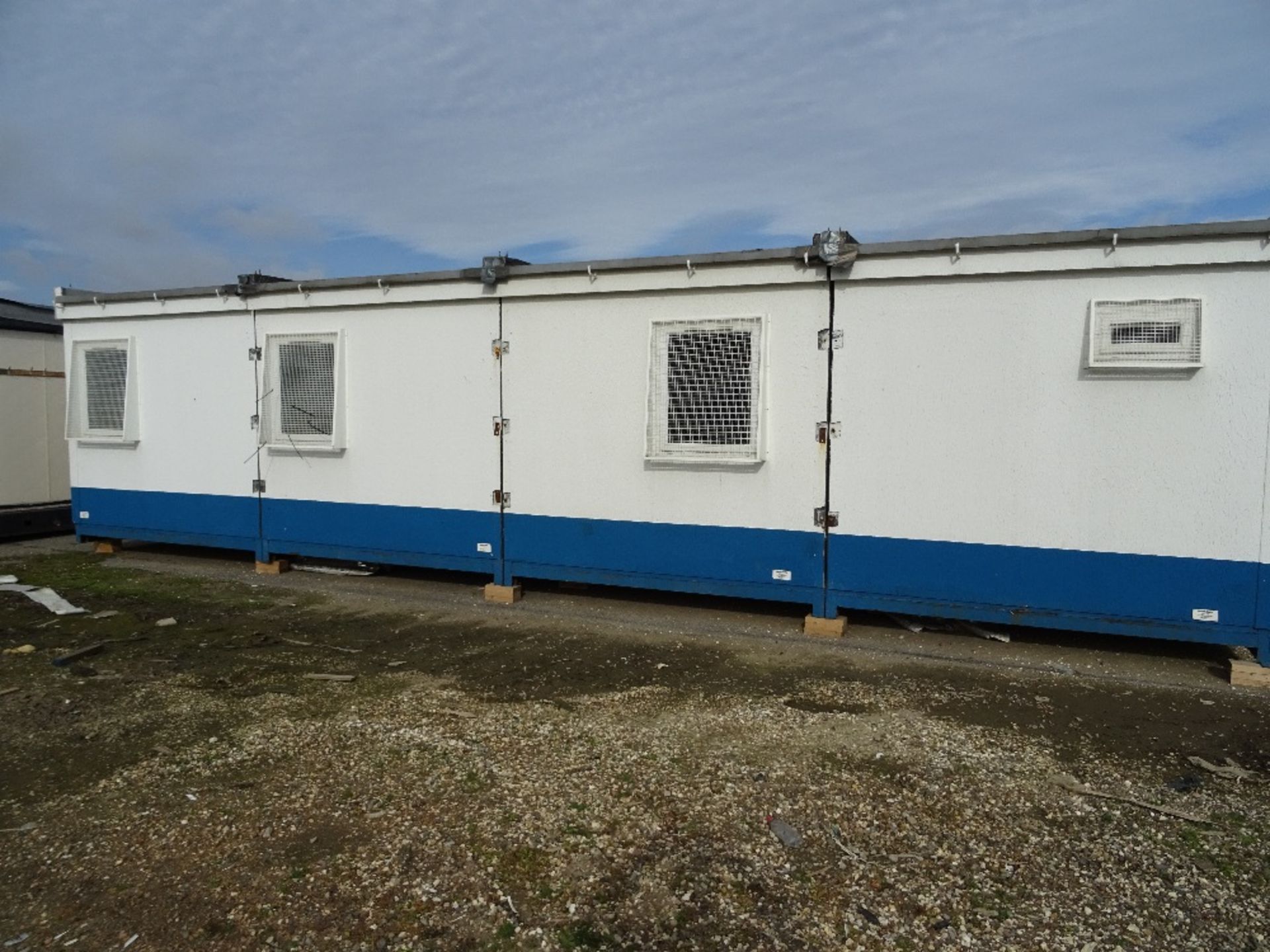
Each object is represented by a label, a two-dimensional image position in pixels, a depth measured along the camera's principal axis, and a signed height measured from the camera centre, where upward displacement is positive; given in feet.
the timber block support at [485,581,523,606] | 23.08 -3.79
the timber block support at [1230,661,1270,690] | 16.65 -4.11
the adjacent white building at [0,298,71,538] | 31.65 +0.85
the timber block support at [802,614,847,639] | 19.83 -3.93
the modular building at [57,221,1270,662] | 17.15 +0.90
